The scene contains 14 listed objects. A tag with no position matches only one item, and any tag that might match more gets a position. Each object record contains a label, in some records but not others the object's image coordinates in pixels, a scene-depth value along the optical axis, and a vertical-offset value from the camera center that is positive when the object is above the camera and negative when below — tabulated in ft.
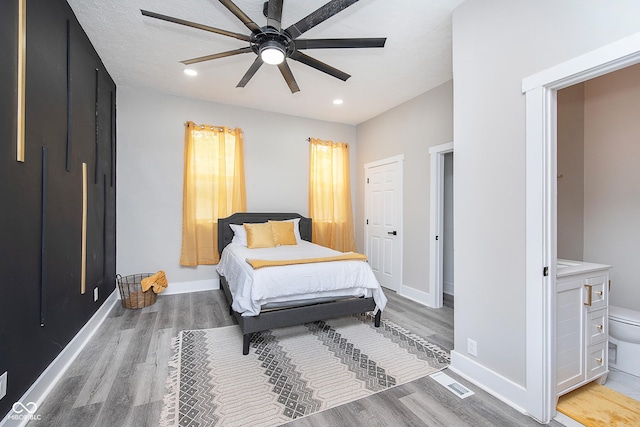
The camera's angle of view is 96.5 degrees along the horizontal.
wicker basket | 11.55 -3.28
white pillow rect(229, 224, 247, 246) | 13.47 -0.98
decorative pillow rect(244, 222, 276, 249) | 12.85 -1.02
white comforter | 8.16 -2.11
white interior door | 14.33 -0.35
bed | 8.09 -2.98
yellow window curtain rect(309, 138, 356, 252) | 16.67 +1.07
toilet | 6.98 -3.18
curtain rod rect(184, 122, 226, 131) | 14.05 +4.35
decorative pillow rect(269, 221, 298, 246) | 13.67 -0.95
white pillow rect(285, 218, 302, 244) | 14.84 -0.73
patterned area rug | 5.87 -3.99
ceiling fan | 5.92 +4.11
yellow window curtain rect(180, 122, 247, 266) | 13.84 +1.39
